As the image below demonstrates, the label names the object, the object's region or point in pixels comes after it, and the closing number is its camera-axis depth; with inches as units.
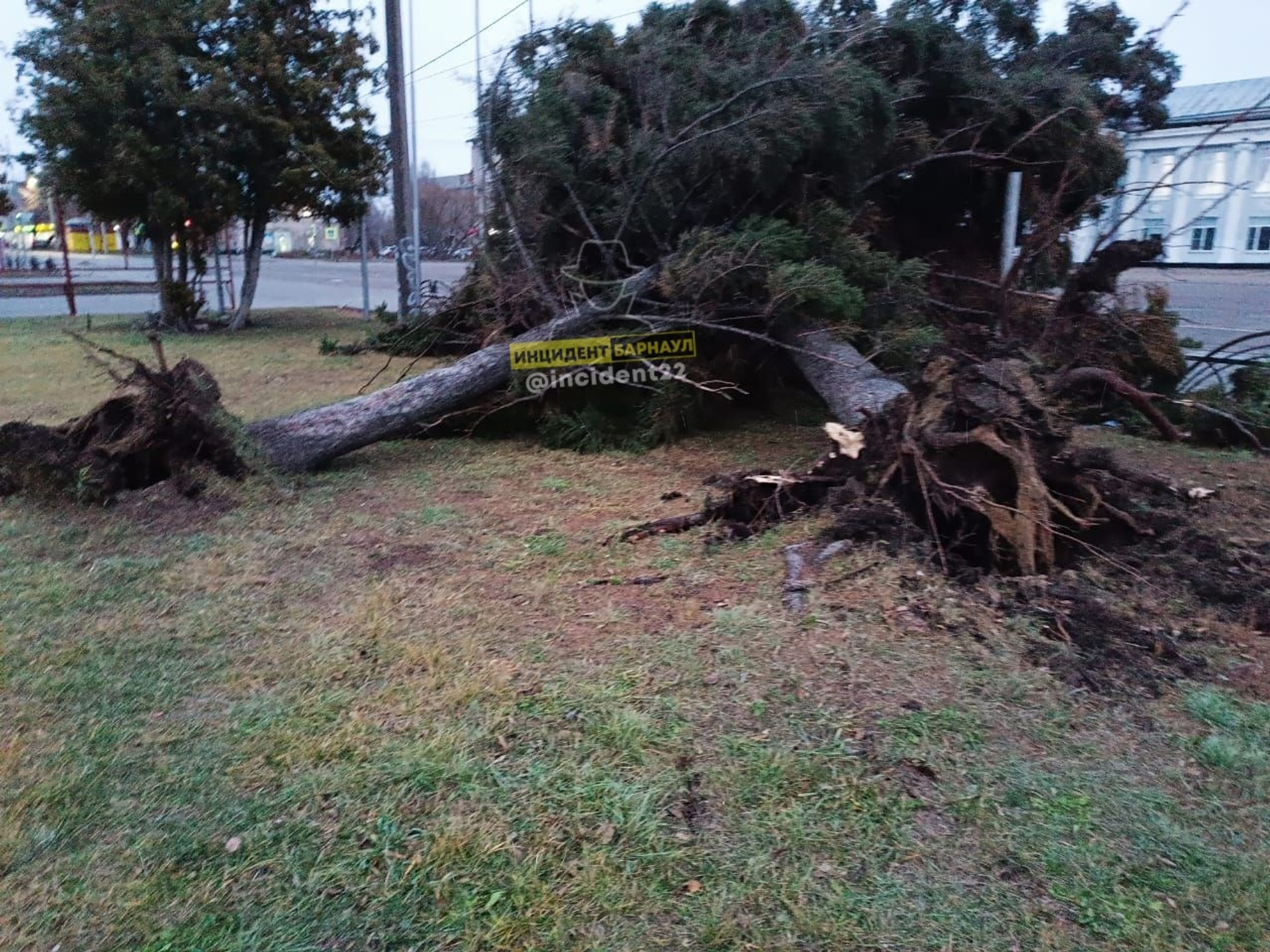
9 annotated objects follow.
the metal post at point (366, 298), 766.5
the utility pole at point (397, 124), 585.9
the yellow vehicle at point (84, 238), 2038.6
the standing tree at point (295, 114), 607.2
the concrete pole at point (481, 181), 323.6
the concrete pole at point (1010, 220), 389.1
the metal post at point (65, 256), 765.2
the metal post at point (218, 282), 740.0
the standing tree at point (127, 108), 566.9
